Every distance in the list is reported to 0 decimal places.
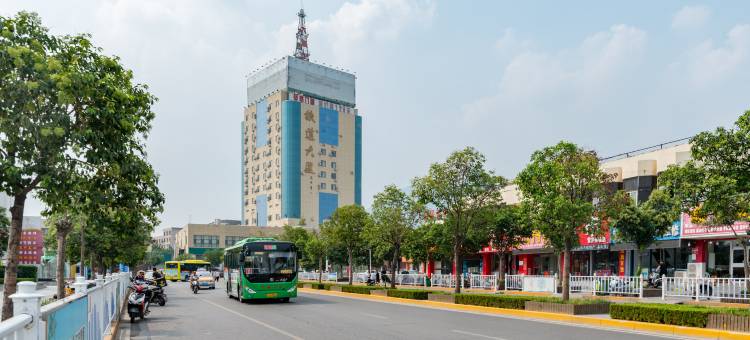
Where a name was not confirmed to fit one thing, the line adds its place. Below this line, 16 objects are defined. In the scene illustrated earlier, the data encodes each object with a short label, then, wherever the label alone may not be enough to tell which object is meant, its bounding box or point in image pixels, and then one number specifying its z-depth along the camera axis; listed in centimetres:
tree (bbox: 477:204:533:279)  3997
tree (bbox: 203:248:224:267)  12269
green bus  2703
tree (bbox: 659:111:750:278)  1508
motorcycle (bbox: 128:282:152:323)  1954
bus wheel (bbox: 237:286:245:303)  2825
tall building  13262
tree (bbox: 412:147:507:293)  2762
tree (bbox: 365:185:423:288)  3591
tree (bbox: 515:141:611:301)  2073
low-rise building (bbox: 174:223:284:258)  13462
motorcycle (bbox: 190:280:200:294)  4012
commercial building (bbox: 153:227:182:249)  18700
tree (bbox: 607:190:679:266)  3063
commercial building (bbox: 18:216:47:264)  8400
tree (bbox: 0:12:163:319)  982
